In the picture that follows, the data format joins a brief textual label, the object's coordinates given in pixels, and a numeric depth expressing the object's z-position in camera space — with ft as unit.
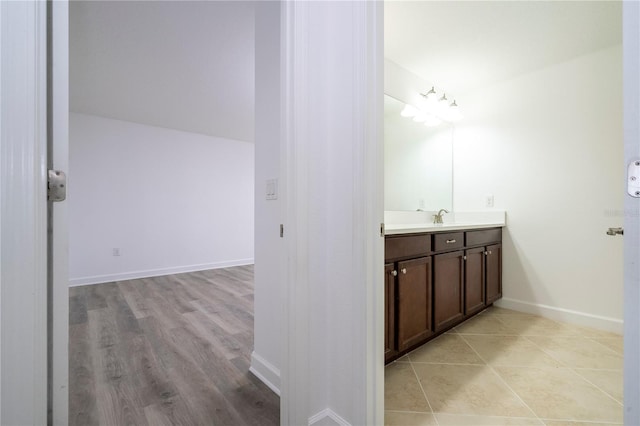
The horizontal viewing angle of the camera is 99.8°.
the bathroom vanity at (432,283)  5.01
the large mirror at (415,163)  7.92
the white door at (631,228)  1.53
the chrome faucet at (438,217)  8.70
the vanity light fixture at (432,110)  8.53
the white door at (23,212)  1.86
